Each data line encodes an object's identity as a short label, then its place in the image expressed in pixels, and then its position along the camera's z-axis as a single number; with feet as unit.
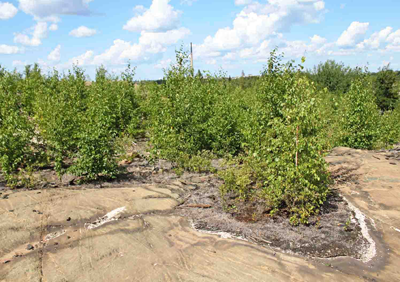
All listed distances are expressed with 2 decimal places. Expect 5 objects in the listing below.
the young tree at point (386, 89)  97.55
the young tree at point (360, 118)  36.22
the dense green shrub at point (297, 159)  16.58
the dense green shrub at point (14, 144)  23.04
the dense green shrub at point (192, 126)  30.14
